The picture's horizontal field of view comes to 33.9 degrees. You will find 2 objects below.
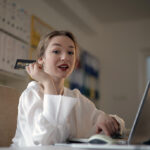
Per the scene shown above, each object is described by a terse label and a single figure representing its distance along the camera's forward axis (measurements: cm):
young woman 92
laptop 78
